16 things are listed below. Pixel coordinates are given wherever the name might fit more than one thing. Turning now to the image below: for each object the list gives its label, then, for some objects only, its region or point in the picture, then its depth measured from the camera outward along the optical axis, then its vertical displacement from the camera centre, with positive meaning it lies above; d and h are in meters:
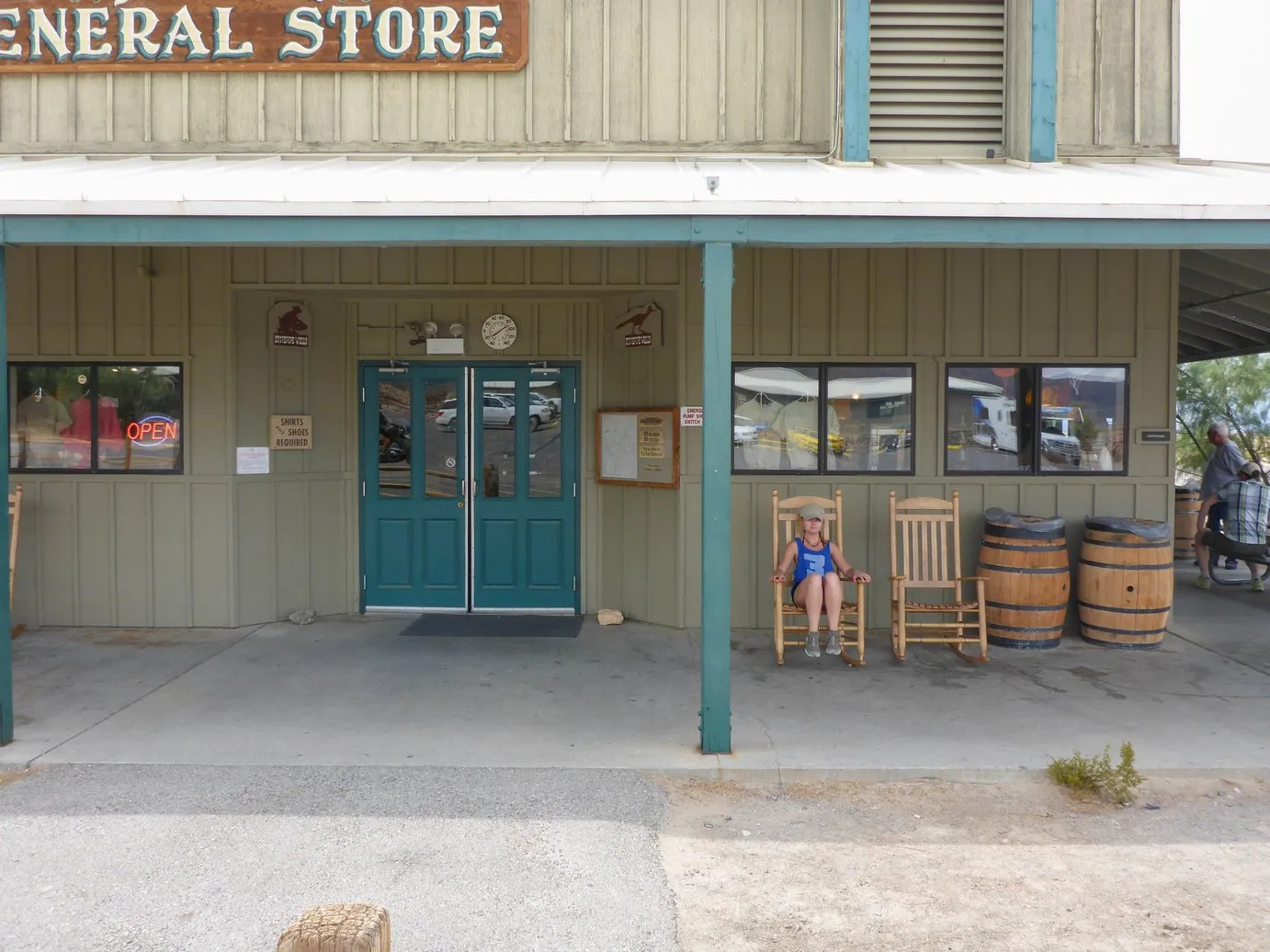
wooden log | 1.82 -0.96
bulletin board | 7.18 -0.07
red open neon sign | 7.25 +0.05
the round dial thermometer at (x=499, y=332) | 7.68 +0.86
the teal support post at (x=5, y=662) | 4.74 -1.12
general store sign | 6.92 +2.93
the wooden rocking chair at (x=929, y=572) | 6.49 -0.95
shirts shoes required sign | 7.41 +0.04
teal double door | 7.78 -0.38
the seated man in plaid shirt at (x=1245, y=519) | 8.73 -0.75
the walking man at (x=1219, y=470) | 9.23 -0.31
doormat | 7.18 -1.47
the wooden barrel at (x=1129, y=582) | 6.71 -1.02
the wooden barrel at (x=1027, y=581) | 6.64 -1.01
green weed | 4.24 -1.53
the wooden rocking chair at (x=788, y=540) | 6.25 -0.78
